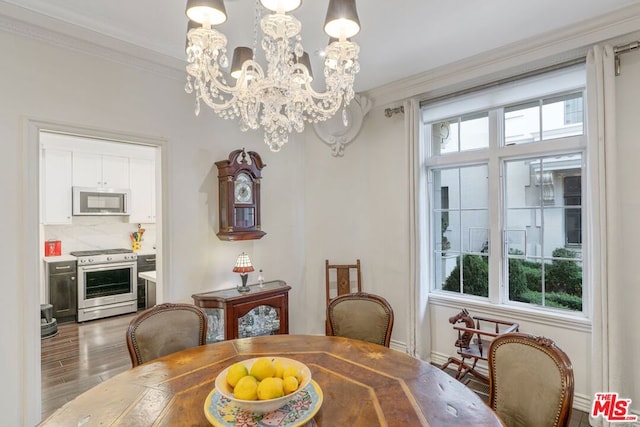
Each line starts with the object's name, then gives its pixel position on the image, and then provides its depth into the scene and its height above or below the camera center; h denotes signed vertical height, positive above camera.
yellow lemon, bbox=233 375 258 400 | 1.21 -0.62
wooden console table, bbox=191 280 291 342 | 3.06 -0.90
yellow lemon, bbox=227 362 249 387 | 1.32 -0.61
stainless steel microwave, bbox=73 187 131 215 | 5.25 +0.25
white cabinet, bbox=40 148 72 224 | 5.02 +0.46
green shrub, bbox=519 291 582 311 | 2.88 -0.76
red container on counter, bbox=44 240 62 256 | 5.18 -0.47
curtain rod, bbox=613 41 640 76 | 2.36 +1.13
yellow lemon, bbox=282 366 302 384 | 1.32 -0.61
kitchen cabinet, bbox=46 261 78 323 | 4.84 -1.03
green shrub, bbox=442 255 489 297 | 3.35 -0.63
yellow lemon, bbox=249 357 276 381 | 1.31 -0.60
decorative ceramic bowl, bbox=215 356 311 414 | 1.19 -0.66
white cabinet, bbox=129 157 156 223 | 5.88 +0.44
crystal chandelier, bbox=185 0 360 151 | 1.58 +0.79
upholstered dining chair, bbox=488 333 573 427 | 1.41 -0.75
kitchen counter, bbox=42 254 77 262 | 4.91 -0.61
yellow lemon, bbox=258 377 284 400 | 1.21 -0.62
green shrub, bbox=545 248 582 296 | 2.86 -0.54
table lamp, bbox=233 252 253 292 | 3.27 -0.51
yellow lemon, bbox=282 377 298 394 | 1.25 -0.63
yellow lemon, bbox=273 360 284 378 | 1.33 -0.61
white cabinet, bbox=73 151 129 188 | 5.31 +0.74
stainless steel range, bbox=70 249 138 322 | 5.01 -1.02
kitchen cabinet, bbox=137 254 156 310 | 5.62 -1.17
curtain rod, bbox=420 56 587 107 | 2.65 +1.15
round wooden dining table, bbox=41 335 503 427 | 1.27 -0.76
